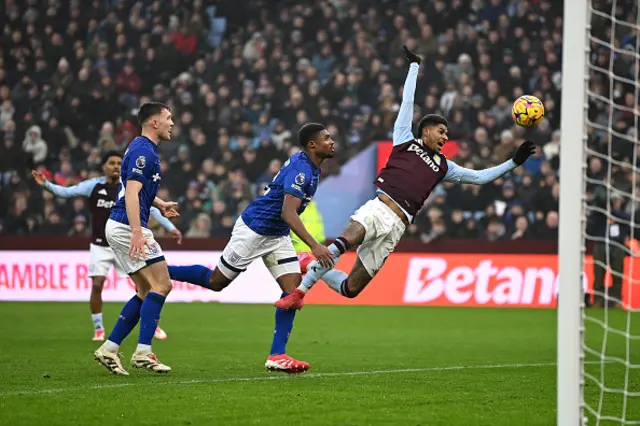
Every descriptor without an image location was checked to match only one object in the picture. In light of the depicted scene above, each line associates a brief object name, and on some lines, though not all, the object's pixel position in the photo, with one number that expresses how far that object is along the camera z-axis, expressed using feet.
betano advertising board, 122.42
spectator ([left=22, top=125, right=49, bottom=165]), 148.66
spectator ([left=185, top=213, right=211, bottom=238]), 135.44
